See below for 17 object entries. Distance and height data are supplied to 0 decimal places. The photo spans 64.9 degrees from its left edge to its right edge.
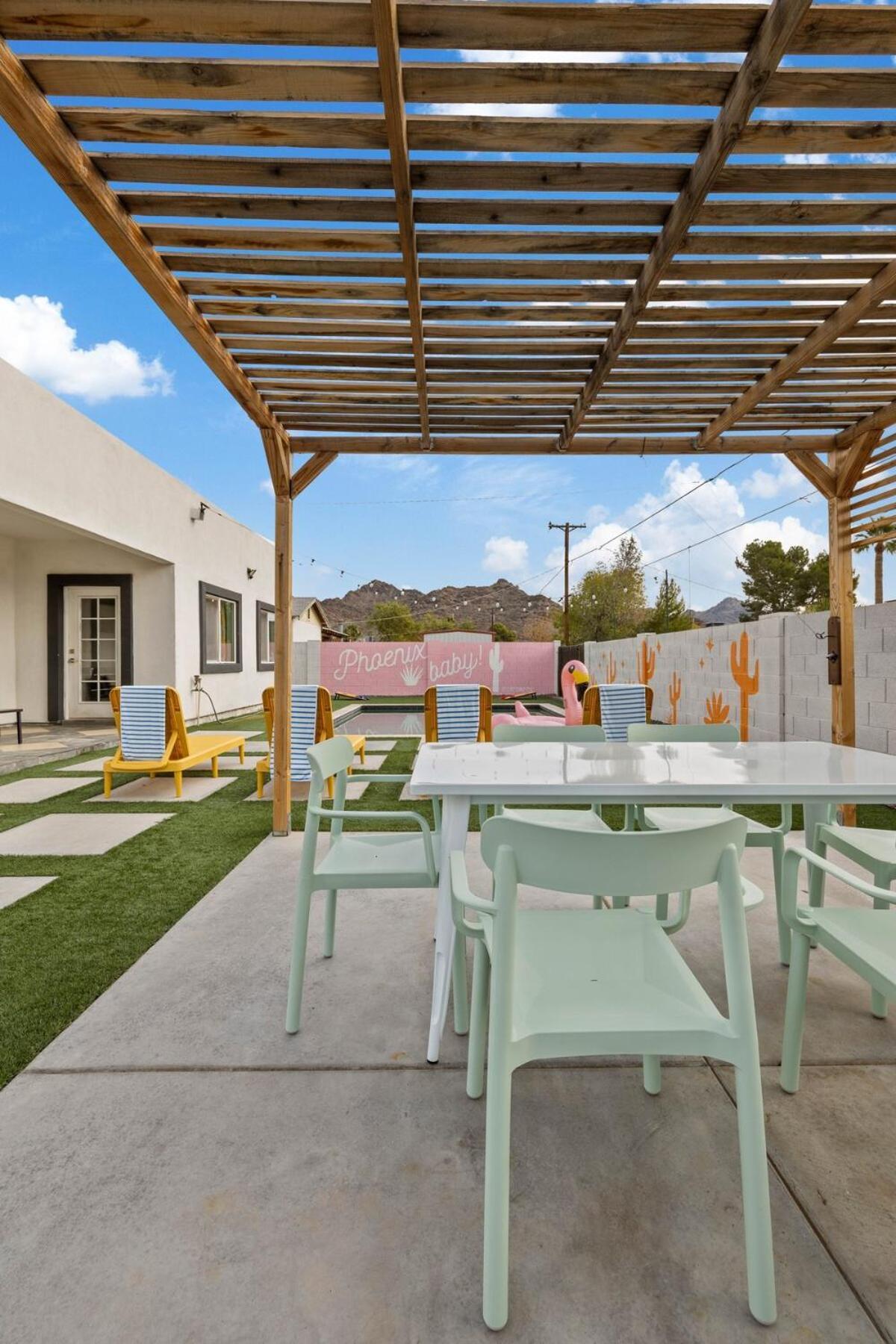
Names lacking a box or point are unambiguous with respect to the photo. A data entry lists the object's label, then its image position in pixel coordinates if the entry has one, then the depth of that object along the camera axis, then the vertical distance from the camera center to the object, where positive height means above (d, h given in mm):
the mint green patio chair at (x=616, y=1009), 1149 -627
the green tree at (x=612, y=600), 30312 +2846
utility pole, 25312 +4666
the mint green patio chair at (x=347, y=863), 2053 -627
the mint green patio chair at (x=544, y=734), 3053 -303
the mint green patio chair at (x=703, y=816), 2521 -614
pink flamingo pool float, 6891 -245
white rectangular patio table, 1888 -334
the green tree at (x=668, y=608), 31141 +2608
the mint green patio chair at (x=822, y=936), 1562 -629
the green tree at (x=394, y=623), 58938 +3874
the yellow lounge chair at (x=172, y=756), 5422 -711
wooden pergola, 1835 +1601
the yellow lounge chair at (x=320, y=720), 5203 -394
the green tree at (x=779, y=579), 32750 +4044
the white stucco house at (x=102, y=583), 7578 +1195
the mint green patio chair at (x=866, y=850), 2107 -586
